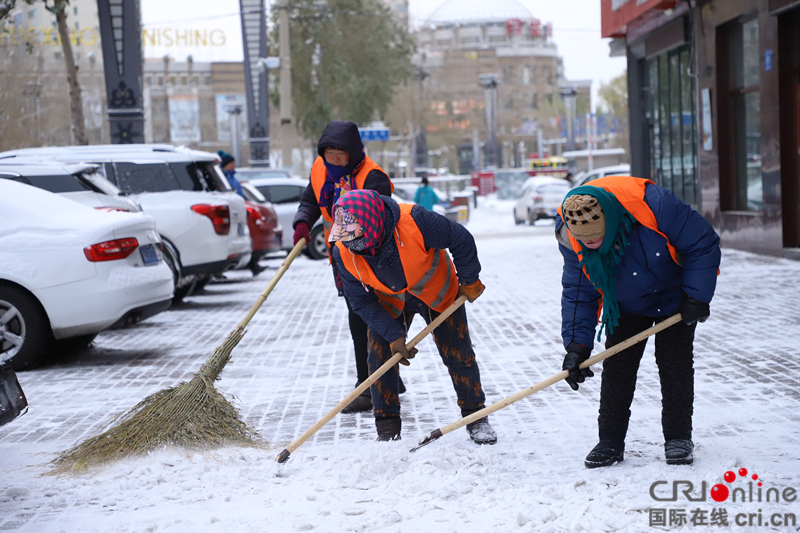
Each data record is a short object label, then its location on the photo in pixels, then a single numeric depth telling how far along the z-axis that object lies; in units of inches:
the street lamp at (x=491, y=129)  2809.5
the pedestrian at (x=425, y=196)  895.1
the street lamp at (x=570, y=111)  2409.0
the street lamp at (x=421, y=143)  2463.6
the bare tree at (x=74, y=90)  776.0
